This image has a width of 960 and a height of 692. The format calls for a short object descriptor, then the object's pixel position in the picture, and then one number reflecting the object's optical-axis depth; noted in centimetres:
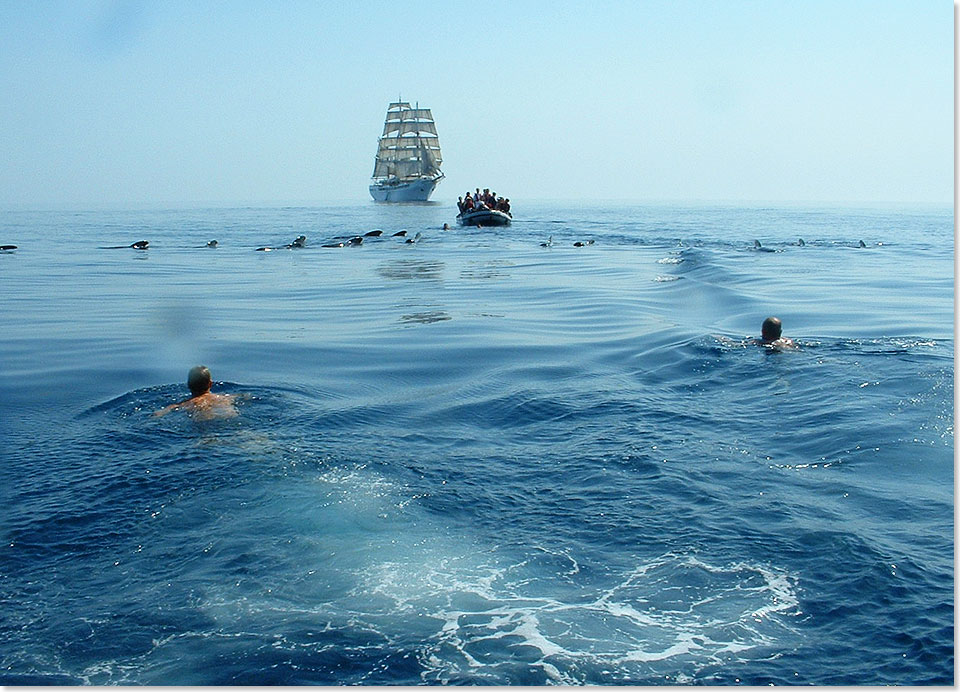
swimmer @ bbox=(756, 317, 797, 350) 1598
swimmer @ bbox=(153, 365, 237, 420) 1226
